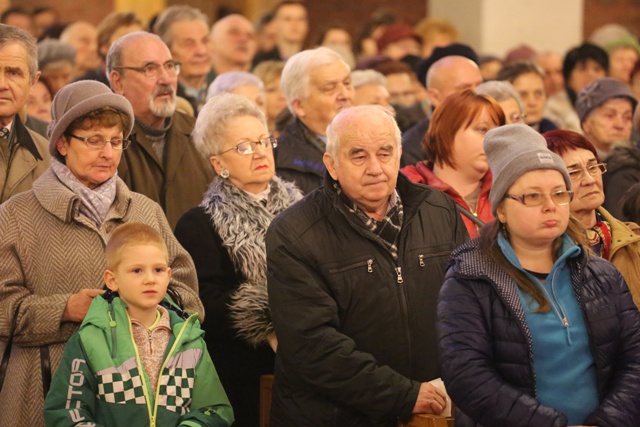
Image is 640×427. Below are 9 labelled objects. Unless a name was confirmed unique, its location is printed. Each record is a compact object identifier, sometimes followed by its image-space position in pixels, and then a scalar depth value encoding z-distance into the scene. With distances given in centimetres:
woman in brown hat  713
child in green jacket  679
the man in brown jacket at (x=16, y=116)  807
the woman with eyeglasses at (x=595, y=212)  768
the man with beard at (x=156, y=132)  911
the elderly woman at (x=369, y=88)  1202
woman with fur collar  794
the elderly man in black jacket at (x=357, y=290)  698
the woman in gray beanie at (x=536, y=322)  634
